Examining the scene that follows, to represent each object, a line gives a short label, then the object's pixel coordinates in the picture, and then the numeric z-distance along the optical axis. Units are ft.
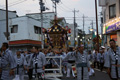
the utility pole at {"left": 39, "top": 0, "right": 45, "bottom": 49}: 81.33
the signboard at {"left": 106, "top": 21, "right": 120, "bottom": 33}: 59.73
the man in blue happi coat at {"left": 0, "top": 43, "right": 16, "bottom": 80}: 21.35
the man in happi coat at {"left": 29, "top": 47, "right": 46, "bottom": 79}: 31.07
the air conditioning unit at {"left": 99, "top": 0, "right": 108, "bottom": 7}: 73.51
